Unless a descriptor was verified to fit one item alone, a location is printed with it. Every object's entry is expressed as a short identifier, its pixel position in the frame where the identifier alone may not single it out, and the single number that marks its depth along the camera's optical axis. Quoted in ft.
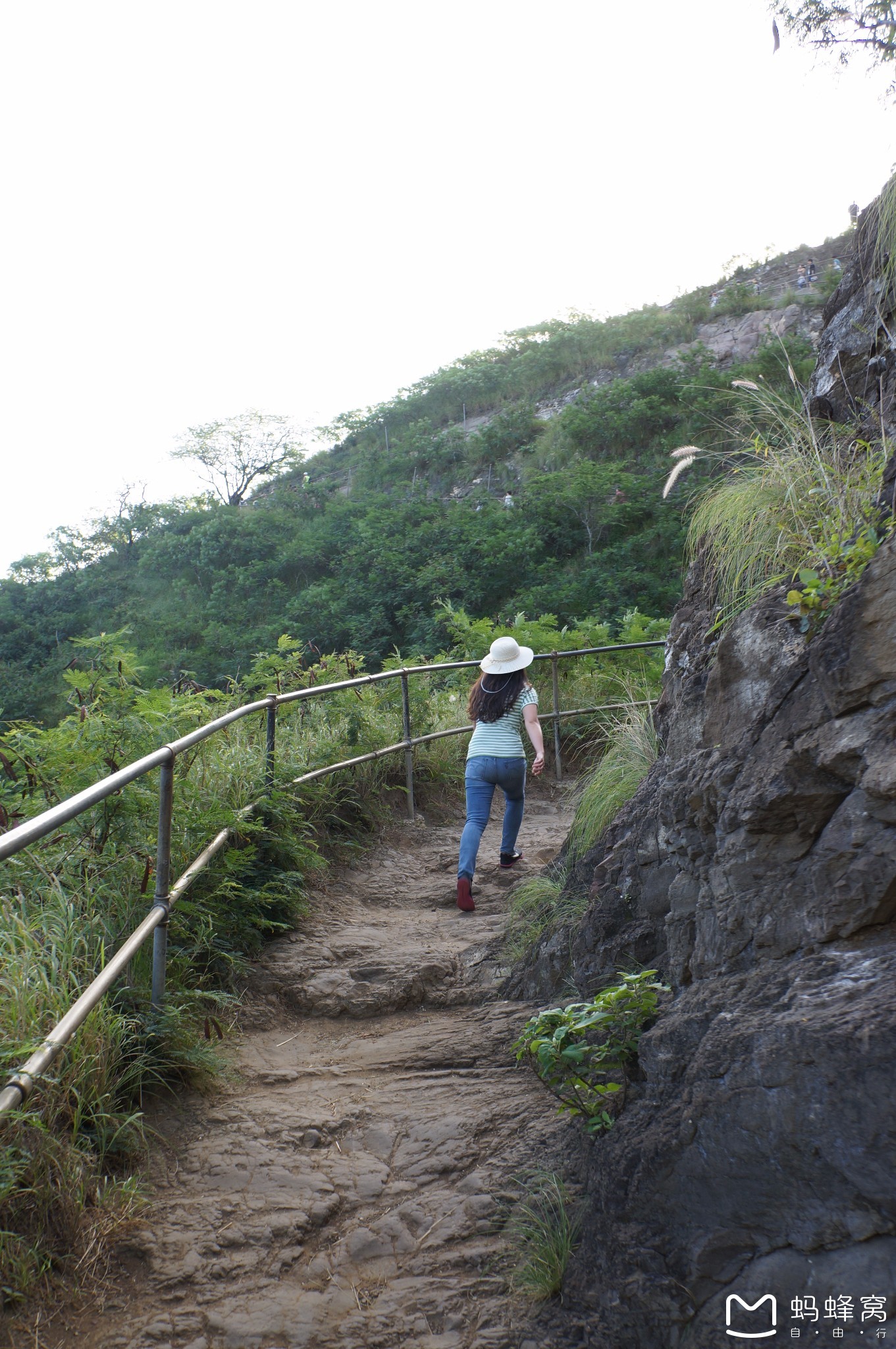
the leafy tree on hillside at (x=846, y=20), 19.69
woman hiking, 18.47
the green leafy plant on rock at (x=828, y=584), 8.75
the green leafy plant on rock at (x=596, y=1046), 8.32
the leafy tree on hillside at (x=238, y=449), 150.30
